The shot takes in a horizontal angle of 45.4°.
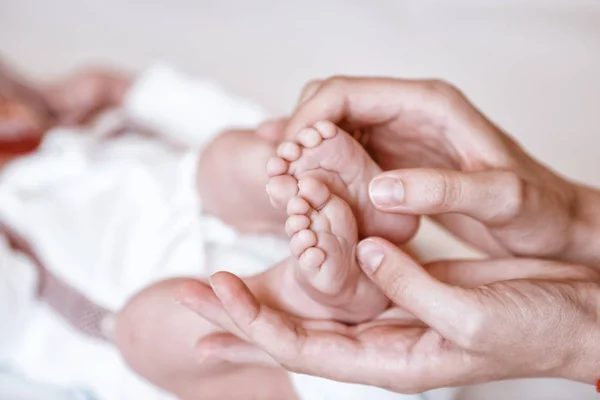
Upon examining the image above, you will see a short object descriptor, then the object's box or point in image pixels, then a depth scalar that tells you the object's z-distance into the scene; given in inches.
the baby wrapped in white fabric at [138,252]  31.3
